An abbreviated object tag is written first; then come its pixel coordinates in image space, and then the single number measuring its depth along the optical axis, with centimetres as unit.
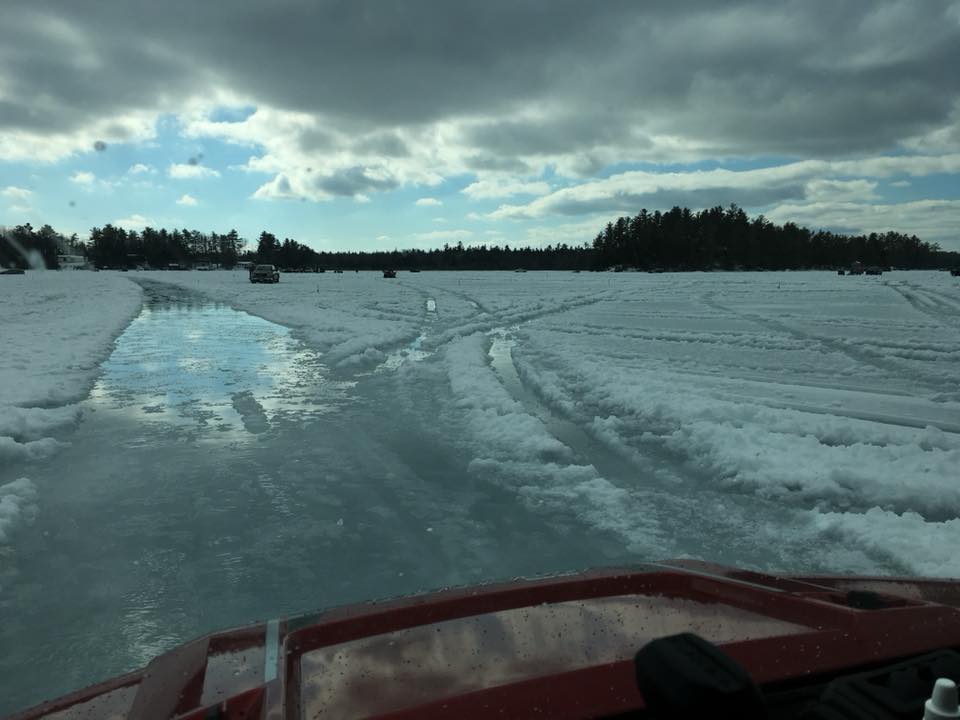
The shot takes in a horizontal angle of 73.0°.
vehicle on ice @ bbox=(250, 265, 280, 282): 5816
